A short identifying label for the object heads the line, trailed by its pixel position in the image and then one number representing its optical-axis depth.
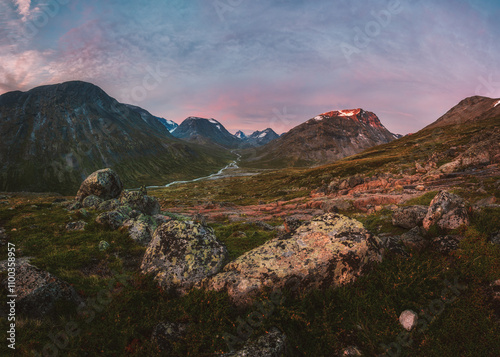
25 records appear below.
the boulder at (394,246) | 10.33
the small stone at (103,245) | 14.24
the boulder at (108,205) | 27.77
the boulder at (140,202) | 28.59
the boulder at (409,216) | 13.94
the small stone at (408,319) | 7.16
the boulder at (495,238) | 9.54
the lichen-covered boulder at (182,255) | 9.86
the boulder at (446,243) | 9.95
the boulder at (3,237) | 14.16
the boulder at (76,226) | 18.02
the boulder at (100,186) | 34.97
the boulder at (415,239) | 10.66
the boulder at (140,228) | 16.48
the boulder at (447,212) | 11.13
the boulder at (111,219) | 18.44
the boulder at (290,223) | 17.03
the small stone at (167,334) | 6.98
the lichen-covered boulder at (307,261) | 8.95
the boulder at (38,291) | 7.86
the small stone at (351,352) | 6.69
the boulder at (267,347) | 6.59
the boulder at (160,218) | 21.81
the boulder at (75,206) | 30.58
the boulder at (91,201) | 32.06
